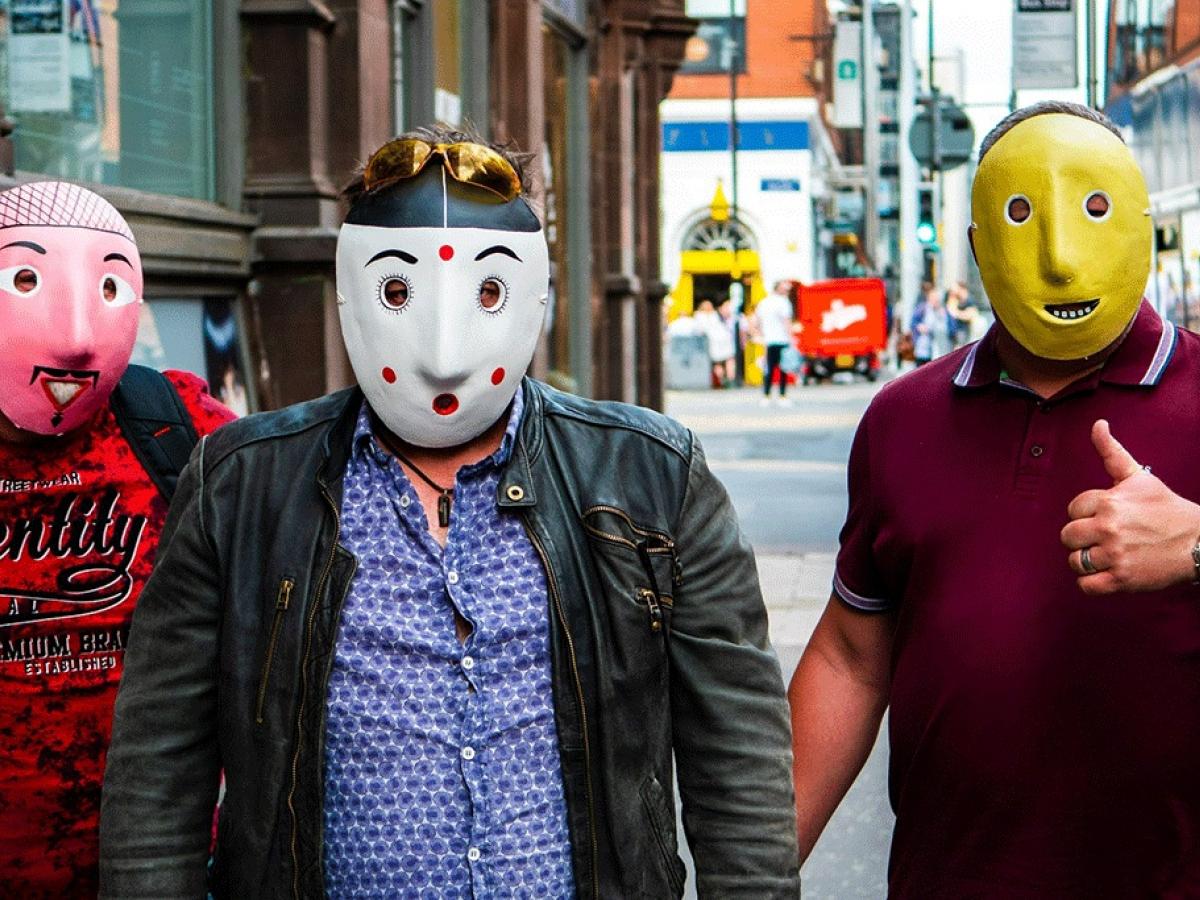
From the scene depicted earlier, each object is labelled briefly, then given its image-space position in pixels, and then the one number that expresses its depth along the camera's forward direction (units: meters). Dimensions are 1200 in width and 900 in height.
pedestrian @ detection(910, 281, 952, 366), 31.11
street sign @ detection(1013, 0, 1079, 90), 16.91
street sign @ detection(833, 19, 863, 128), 45.22
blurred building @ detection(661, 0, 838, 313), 53.66
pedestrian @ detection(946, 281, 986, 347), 31.22
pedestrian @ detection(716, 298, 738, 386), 37.25
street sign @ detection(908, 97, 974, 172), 20.75
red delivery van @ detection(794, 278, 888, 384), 36.34
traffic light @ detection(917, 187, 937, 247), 28.75
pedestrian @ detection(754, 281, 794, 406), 28.14
